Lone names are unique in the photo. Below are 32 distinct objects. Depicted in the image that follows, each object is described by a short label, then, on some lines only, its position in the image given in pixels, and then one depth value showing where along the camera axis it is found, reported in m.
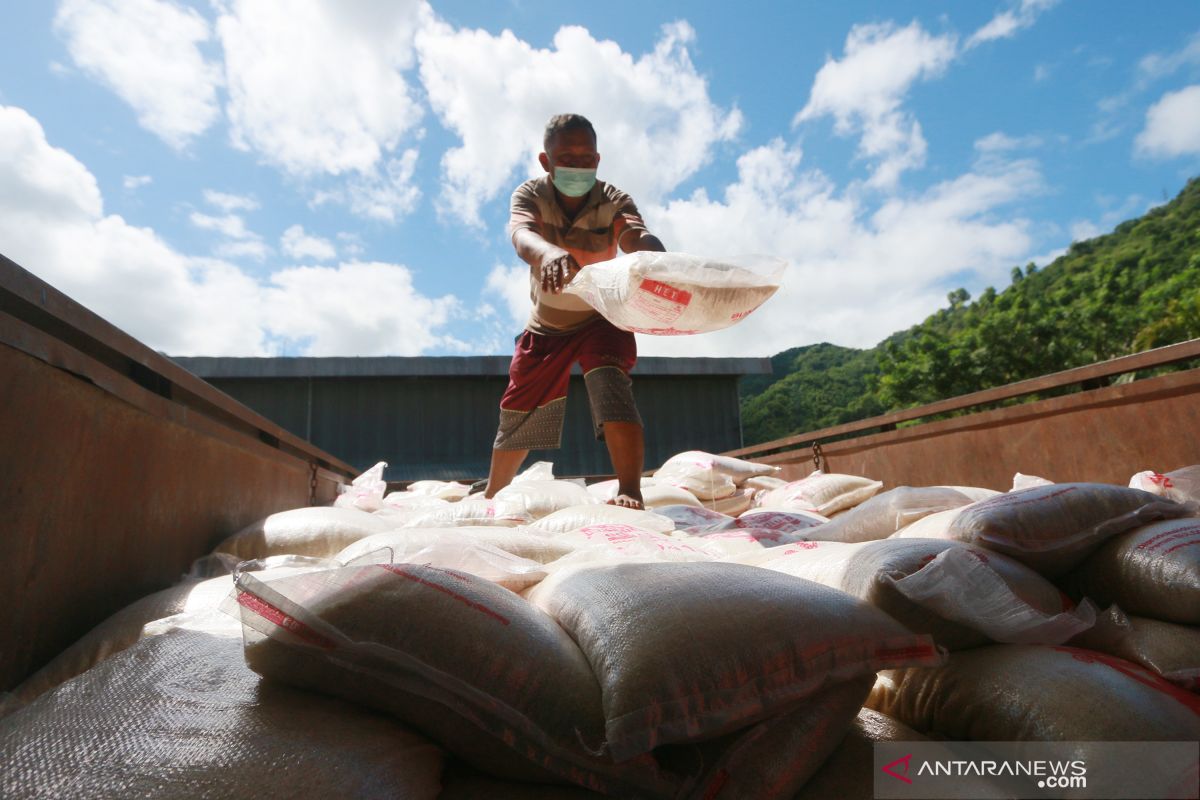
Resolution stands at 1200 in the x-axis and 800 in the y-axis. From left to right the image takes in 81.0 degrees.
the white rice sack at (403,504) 2.53
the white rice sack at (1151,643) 0.94
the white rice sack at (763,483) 3.50
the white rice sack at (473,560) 1.21
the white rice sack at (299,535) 1.79
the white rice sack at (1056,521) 1.17
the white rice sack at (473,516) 2.17
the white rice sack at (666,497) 3.01
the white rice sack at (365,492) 3.31
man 2.67
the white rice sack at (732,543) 1.64
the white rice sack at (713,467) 3.55
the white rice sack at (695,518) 2.20
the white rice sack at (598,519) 2.04
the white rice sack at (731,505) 3.46
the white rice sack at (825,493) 2.74
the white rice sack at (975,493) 2.00
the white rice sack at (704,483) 3.49
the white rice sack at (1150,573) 1.02
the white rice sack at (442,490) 4.02
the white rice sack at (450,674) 0.70
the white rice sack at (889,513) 1.78
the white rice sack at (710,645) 0.70
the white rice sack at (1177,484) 1.65
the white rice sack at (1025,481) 2.05
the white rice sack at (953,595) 0.91
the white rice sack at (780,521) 2.00
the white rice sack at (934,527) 1.28
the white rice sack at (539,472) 3.36
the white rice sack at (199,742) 0.58
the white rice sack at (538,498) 2.41
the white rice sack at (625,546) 1.41
